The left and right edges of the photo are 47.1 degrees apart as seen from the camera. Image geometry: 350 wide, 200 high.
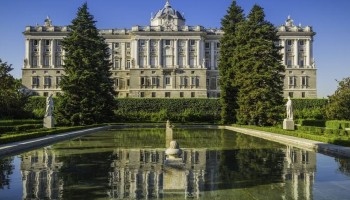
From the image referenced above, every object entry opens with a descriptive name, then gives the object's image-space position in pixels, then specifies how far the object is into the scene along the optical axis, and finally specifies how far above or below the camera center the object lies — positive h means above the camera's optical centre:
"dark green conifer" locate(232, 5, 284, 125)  38.59 +3.18
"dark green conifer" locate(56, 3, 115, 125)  43.31 +2.88
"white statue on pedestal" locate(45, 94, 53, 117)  33.09 -0.22
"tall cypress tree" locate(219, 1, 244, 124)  49.06 +5.16
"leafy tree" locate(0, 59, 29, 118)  39.78 +0.71
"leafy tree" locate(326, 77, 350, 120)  47.84 +0.02
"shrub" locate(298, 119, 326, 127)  43.98 -1.96
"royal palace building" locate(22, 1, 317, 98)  88.12 +10.55
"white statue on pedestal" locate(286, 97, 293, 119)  32.75 -0.41
